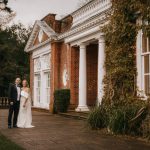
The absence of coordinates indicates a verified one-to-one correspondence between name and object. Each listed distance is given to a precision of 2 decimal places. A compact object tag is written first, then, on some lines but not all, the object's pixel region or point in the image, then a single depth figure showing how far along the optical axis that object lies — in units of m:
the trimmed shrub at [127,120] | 7.21
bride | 9.54
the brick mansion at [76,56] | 10.92
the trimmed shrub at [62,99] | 13.80
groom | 9.33
